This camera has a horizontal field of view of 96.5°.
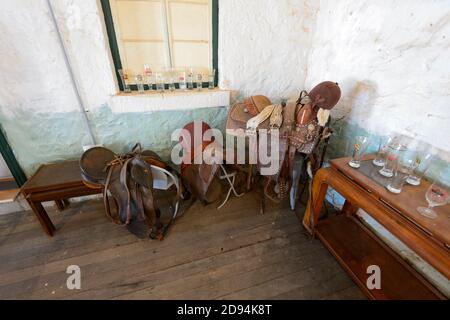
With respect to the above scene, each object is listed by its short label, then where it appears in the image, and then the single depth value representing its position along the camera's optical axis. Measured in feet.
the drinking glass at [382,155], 4.25
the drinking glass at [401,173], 3.51
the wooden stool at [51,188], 4.73
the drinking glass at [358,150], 4.22
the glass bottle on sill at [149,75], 5.52
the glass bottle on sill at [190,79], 5.97
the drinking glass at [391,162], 3.92
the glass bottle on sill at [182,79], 5.92
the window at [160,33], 5.07
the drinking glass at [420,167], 3.73
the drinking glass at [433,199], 3.05
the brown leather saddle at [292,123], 4.49
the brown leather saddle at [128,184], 4.56
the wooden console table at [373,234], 2.83
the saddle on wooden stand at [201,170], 5.48
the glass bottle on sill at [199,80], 5.93
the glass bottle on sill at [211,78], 6.07
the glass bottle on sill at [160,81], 5.73
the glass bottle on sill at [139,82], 5.57
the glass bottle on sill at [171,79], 5.87
